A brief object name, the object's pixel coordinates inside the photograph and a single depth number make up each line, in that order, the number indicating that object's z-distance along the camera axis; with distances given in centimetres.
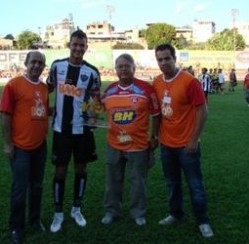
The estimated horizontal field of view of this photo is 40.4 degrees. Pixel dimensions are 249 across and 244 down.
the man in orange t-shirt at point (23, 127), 324
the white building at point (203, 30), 11906
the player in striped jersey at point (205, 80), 1649
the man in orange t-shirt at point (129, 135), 354
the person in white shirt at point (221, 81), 2052
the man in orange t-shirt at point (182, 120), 334
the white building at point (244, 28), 10875
